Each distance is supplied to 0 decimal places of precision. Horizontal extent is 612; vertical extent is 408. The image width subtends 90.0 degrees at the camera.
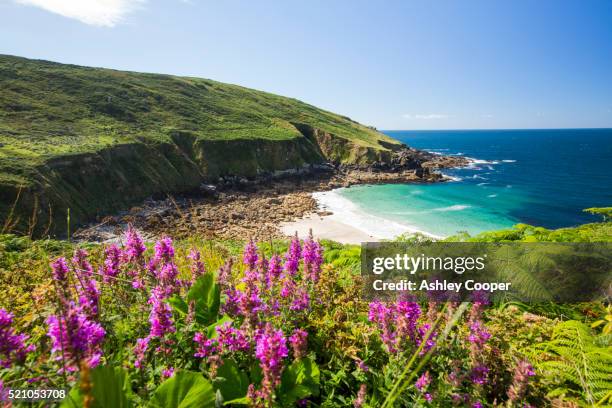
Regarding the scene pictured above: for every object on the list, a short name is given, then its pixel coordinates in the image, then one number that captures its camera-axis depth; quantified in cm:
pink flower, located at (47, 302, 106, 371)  167
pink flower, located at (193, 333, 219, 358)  225
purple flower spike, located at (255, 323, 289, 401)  183
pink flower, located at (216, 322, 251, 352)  225
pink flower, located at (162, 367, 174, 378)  207
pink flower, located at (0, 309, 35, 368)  183
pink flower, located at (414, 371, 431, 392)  218
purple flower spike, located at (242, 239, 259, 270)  375
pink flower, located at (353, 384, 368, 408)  197
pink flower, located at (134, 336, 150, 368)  213
